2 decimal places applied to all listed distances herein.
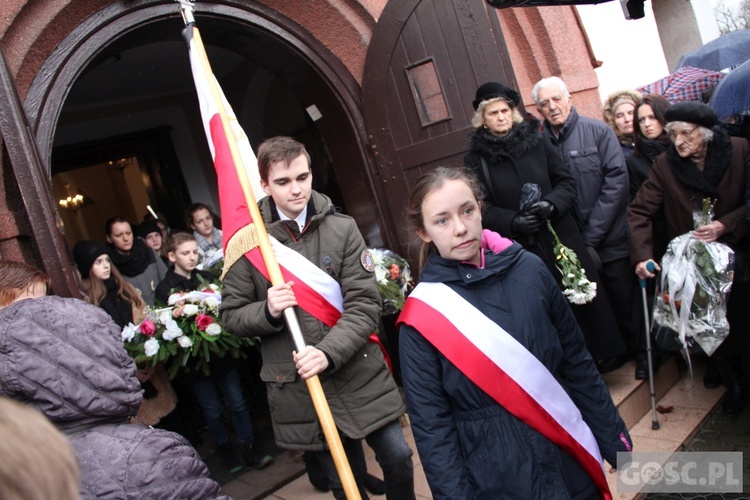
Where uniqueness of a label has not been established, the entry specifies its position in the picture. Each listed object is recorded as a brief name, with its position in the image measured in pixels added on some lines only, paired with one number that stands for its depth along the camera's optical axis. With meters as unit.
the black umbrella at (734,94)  3.67
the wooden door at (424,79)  4.75
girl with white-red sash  1.95
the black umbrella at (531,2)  3.45
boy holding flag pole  2.75
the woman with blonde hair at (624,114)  4.58
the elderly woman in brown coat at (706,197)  3.68
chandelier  10.34
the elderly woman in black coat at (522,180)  3.84
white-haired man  4.23
